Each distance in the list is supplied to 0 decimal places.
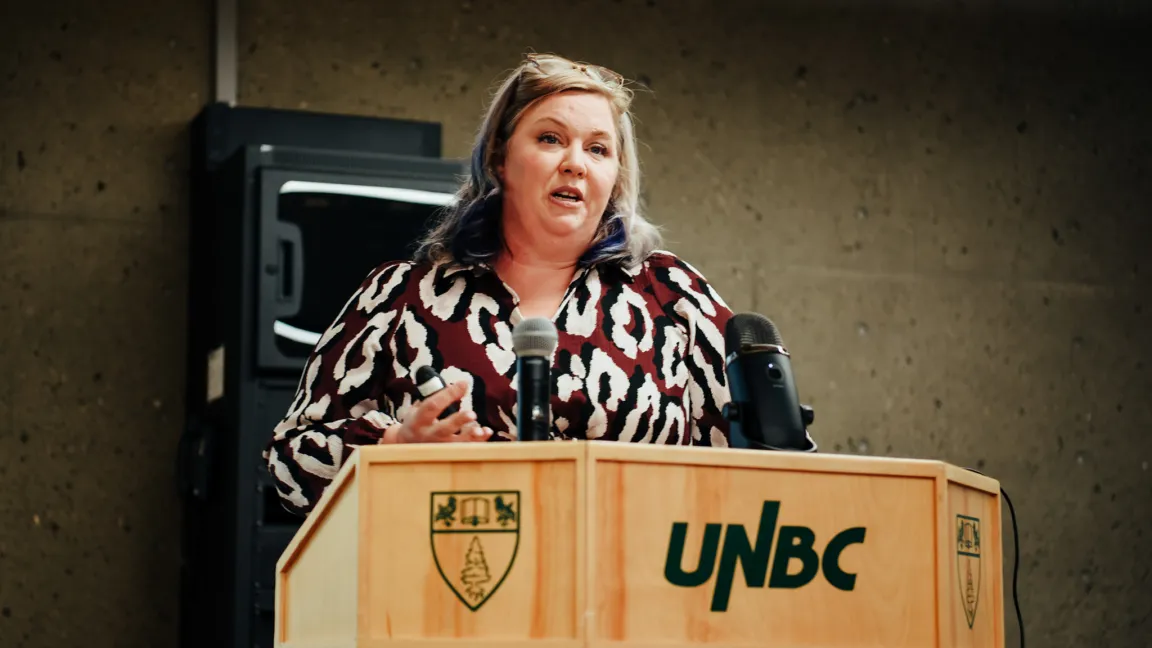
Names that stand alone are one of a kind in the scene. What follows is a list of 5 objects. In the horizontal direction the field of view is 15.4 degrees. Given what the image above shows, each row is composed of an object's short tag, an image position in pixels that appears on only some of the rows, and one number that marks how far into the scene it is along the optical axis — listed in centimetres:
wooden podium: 436
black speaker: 608
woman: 485
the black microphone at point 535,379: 450
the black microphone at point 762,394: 459
